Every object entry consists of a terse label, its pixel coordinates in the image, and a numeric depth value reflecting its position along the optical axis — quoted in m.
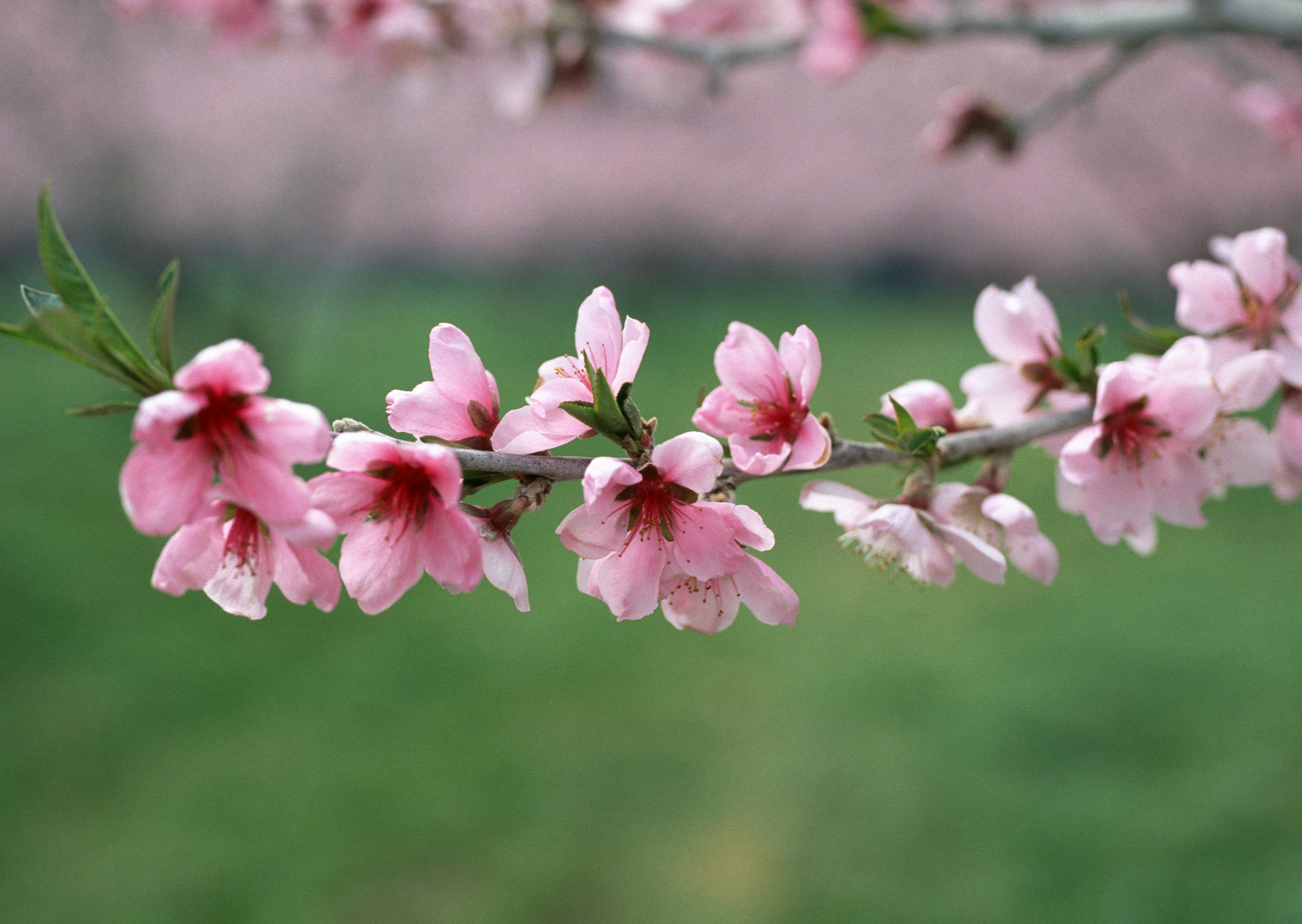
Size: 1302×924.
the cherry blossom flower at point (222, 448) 0.34
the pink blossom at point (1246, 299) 0.42
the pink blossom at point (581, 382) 0.36
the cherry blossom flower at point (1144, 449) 0.39
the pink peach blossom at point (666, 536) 0.36
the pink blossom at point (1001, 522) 0.39
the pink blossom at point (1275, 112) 0.67
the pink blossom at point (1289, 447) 0.43
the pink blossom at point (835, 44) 0.72
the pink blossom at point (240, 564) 0.36
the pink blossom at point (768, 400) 0.38
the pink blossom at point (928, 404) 0.41
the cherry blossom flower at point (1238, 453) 0.42
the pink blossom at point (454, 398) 0.37
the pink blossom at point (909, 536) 0.38
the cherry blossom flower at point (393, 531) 0.36
